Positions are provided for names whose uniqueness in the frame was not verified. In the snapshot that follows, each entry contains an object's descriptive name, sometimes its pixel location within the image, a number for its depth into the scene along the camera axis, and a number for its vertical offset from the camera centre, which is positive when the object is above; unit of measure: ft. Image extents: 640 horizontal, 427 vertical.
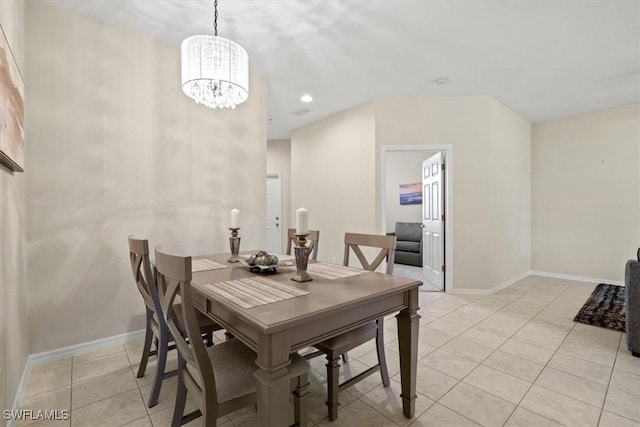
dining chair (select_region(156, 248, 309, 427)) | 3.66 -2.24
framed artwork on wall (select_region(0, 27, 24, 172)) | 4.77 +1.86
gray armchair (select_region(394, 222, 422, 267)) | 19.81 -2.23
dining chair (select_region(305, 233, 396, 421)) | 5.15 -2.39
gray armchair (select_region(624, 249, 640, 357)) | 7.49 -2.50
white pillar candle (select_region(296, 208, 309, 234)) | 4.91 -0.17
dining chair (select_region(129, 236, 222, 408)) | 5.19 -2.03
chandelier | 6.08 +2.98
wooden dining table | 3.35 -1.38
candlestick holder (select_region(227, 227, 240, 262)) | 7.28 -0.81
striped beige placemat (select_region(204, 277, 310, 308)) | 4.16 -1.23
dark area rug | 9.77 -3.70
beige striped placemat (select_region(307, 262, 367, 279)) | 5.78 -1.23
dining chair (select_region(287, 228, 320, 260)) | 8.03 -0.74
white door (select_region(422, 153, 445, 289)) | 13.56 -0.46
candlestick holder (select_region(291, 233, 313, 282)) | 5.18 -0.89
